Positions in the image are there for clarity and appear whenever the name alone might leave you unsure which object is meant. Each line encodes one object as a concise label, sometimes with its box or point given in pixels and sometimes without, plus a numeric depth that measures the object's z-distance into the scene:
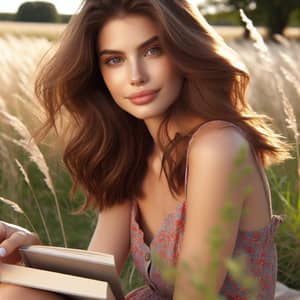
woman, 1.73
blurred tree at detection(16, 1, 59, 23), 43.00
